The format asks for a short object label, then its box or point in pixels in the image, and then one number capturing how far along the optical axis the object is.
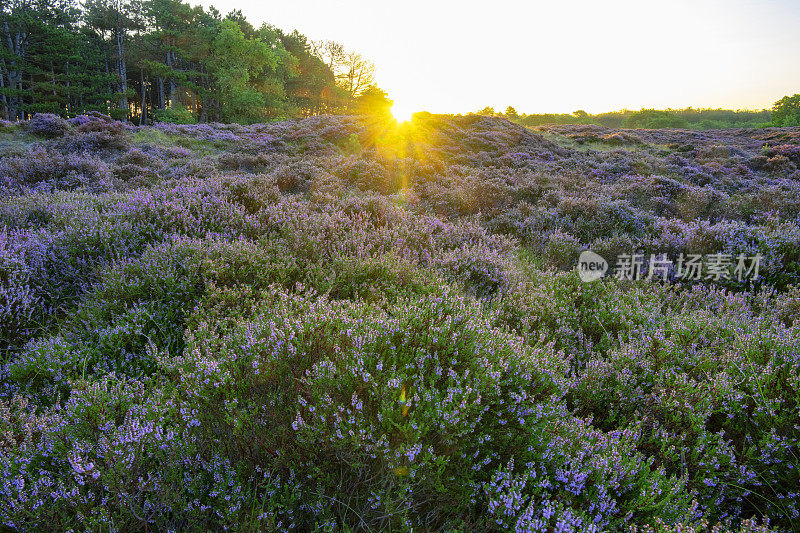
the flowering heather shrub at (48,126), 12.70
